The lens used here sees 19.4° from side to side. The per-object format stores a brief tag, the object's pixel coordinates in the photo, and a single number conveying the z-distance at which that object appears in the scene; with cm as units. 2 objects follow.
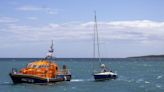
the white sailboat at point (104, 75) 7912
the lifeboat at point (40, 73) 6831
